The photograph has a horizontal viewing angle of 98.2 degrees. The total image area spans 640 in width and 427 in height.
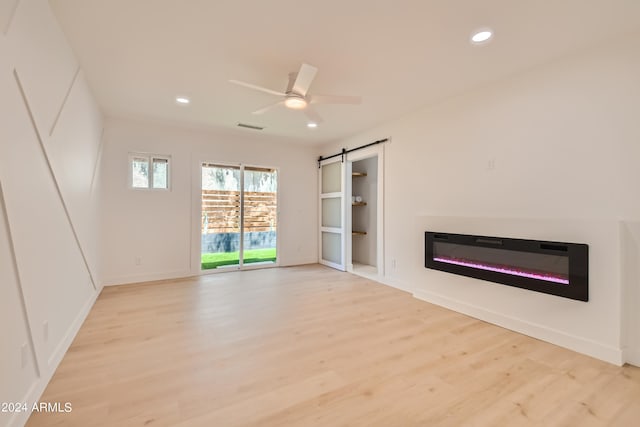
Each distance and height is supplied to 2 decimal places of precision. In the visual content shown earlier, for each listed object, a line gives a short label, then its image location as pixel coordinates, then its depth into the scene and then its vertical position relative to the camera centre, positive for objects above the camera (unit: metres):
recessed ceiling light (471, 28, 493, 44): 2.20 +1.43
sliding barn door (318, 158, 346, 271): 5.51 -0.03
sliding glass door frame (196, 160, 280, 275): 5.01 -0.28
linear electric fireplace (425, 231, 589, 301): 2.39 -0.51
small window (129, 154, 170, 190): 4.59 +0.69
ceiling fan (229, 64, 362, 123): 2.43 +1.09
